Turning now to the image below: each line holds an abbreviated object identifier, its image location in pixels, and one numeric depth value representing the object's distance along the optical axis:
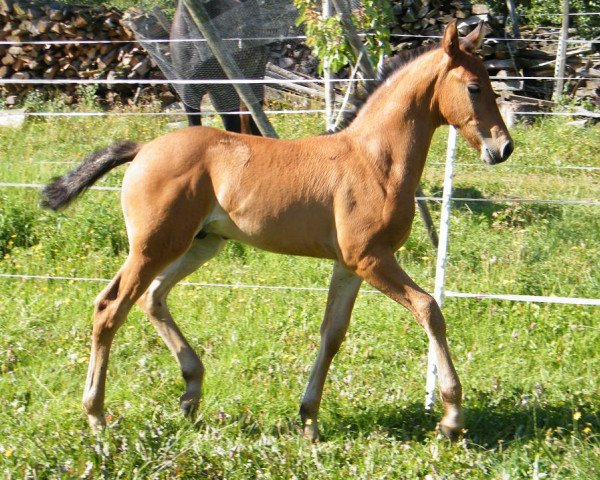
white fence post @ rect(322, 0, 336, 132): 7.27
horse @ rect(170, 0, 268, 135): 8.76
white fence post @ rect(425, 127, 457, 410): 4.93
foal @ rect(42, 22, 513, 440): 4.49
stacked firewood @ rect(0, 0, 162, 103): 12.91
